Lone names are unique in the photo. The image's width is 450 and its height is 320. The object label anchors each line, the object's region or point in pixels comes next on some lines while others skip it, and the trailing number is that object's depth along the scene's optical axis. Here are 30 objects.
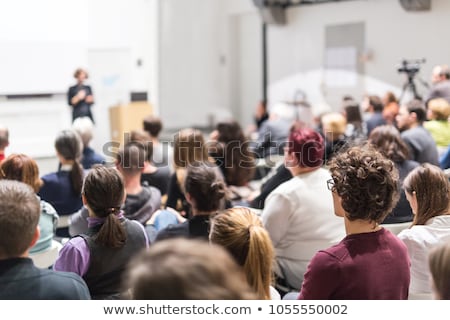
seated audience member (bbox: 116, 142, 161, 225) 3.73
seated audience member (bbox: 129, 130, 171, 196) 4.56
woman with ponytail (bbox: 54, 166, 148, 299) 2.48
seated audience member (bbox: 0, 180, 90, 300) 1.78
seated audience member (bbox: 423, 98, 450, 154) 5.00
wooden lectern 9.05
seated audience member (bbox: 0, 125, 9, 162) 4.28
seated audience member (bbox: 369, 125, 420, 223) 3.92
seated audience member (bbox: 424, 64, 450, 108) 6.07
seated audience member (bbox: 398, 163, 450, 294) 2.53
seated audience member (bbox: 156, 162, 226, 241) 2.89
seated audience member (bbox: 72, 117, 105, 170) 4.99
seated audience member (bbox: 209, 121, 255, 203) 4.76
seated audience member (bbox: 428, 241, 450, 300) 1.66
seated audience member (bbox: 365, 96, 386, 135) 6.49
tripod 6.83
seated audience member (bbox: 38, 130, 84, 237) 3.93
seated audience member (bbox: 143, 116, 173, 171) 5.34
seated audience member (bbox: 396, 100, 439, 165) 4.54
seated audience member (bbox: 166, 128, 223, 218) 4.10
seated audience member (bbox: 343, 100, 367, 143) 5.70
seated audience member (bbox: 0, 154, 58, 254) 3.30
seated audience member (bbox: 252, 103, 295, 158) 7.03
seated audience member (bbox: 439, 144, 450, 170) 3.96
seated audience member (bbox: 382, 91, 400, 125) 6.18
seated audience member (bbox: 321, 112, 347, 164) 5.00
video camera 7.24
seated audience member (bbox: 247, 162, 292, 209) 3.76
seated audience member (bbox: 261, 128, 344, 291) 3.19
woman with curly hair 2.06
